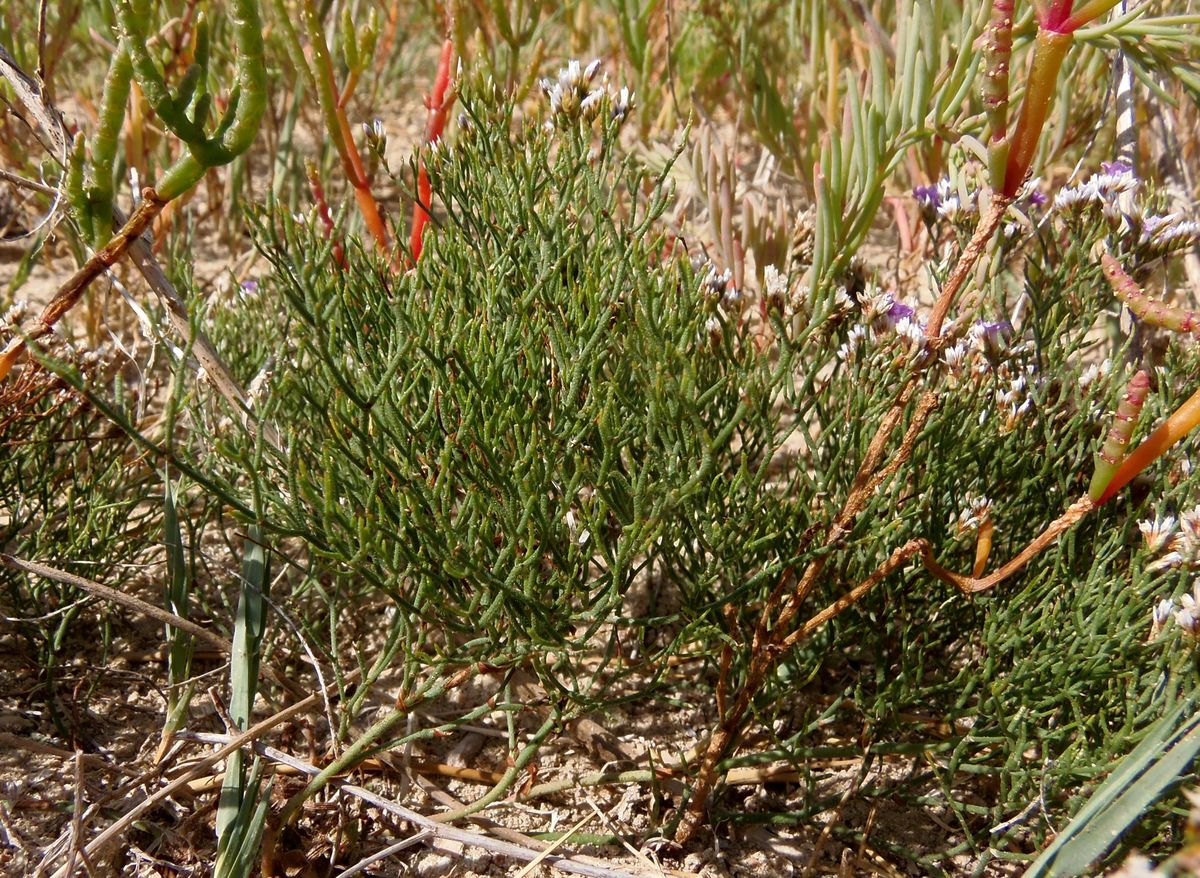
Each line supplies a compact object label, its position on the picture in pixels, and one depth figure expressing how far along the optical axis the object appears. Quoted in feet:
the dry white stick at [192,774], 1.38
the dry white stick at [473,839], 1.39
